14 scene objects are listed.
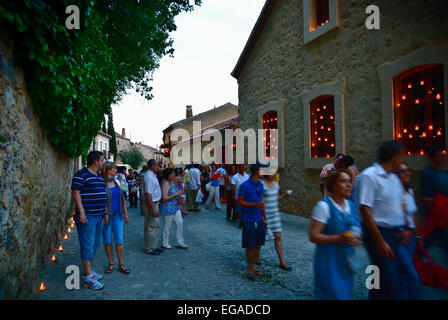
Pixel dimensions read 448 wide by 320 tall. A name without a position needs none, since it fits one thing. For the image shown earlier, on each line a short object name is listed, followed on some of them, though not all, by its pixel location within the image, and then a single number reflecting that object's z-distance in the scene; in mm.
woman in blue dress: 2498
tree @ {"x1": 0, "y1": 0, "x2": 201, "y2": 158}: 2998
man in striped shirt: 4012
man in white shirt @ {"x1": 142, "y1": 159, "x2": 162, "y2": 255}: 5766
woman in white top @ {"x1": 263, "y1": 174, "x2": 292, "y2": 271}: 4742
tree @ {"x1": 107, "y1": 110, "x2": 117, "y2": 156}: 27853
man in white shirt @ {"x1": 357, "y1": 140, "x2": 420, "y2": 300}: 2707
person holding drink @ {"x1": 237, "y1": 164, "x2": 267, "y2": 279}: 4480
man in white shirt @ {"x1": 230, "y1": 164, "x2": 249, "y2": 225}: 8750
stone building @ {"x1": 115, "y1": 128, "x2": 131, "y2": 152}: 66688
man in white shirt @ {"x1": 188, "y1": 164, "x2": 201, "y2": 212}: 11320
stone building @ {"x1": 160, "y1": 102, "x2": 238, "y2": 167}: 35906
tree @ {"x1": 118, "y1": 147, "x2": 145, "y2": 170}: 54438
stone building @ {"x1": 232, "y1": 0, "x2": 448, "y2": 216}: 5820
